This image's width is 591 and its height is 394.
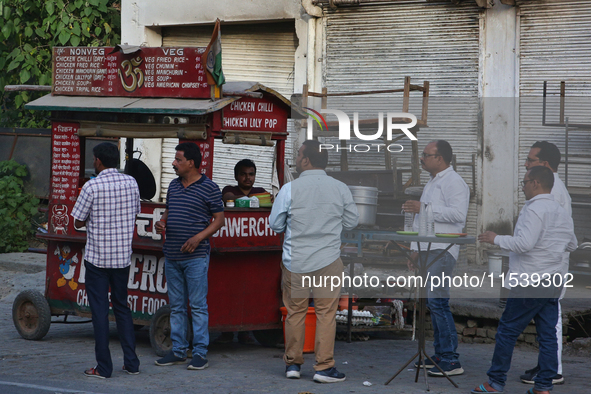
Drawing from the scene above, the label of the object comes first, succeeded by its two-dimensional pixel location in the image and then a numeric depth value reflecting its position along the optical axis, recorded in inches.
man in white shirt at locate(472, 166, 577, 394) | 201.6
